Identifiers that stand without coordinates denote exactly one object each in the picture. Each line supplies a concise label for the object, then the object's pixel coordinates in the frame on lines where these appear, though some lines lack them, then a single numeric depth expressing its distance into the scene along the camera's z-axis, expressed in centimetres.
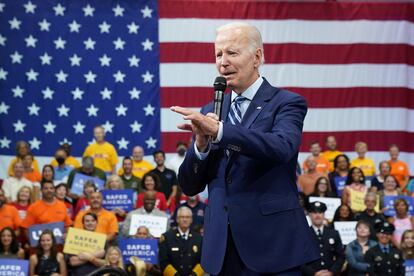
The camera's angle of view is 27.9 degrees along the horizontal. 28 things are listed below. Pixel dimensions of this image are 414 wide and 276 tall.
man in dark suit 271
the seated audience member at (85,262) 908
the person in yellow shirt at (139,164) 1195
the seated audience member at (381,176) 1173
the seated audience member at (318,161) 1222
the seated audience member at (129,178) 1126
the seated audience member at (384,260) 930
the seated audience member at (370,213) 1021
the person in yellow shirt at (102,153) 1216
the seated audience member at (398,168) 1288
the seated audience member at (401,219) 1048
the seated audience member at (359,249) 945
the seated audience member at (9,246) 920
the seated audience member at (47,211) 977
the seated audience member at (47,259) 885
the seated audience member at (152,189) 1047
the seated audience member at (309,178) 1142
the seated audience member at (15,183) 1090
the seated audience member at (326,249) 940
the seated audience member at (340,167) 1175
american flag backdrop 1368
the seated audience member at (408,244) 975
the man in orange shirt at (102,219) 967
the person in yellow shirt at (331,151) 1291
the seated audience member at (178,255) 913
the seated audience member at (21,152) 1167
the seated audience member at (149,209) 996
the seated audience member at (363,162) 1274
